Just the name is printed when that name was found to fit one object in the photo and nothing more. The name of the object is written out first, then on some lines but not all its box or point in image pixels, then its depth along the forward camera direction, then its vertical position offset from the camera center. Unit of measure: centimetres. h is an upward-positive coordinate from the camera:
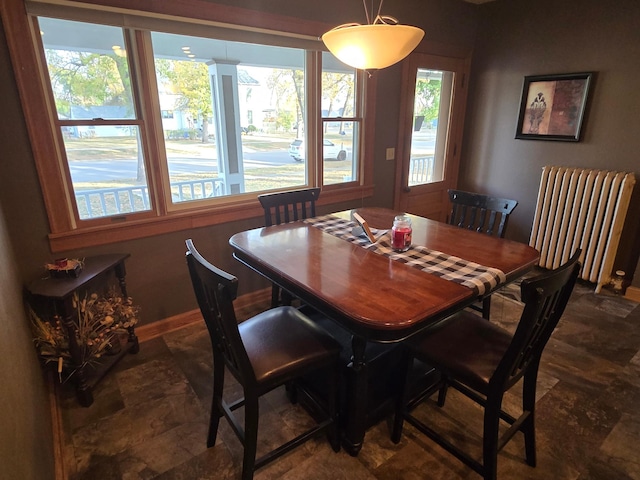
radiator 292 -73
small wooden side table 177 -84
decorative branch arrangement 187 -105
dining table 131 -61
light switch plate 355 -23
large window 200 +5
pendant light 142 +34
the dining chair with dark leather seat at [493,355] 122 -87
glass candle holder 187 -53
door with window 356 -4
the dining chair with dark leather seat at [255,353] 126 -87
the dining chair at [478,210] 220 -51
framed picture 312 +20
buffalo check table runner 151 -60
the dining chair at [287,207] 238 -53
